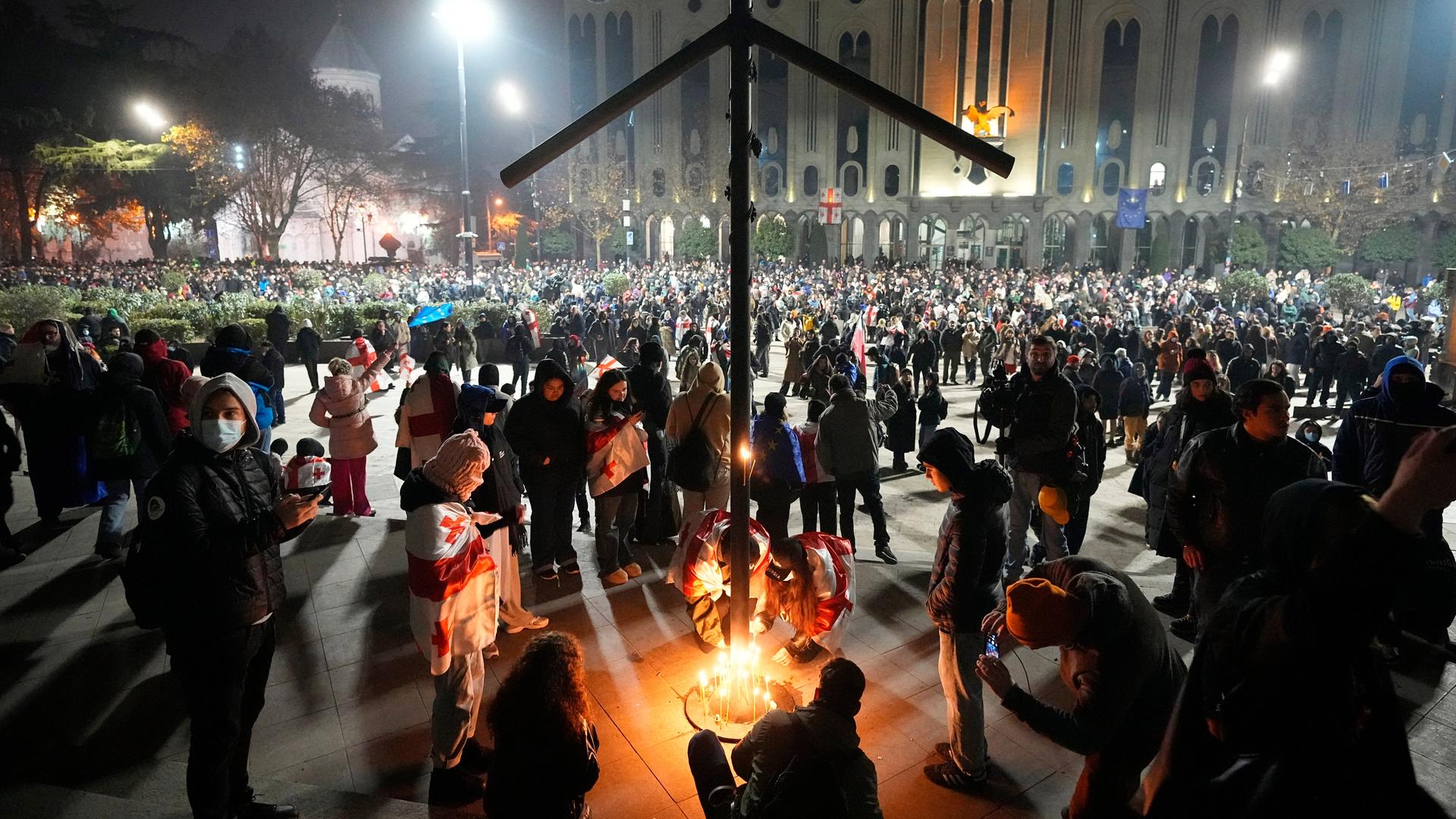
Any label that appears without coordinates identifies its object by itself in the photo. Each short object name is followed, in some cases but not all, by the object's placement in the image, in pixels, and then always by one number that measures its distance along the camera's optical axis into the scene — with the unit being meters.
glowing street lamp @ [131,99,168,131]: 38.50
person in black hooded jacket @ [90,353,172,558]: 6.10
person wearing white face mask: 2.93
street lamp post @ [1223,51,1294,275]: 41.08
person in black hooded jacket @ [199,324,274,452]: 7.60
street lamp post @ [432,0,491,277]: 23.81
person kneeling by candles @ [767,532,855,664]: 4.52
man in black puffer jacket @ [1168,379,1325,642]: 4.01
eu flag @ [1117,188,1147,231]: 42.09
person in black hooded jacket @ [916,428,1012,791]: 3.50
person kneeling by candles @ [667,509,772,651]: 4.77
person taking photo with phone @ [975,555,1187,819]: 2.47
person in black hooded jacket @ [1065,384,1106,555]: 6.52
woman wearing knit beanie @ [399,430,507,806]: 3.43
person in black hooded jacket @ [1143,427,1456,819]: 1.77
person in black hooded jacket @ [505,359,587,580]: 5.82
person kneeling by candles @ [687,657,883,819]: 2.29
